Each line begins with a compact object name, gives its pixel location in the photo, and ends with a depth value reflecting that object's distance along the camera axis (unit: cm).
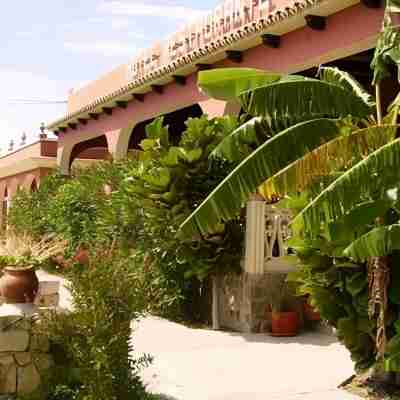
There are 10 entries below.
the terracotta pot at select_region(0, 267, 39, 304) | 789
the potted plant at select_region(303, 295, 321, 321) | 1084
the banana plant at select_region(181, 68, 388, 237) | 661
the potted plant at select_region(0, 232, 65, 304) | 791
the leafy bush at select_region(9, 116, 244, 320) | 1083
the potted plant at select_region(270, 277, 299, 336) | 1045
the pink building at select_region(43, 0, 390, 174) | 1045
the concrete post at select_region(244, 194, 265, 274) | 1076
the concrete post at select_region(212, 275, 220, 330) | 1126
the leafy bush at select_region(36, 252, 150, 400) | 624
